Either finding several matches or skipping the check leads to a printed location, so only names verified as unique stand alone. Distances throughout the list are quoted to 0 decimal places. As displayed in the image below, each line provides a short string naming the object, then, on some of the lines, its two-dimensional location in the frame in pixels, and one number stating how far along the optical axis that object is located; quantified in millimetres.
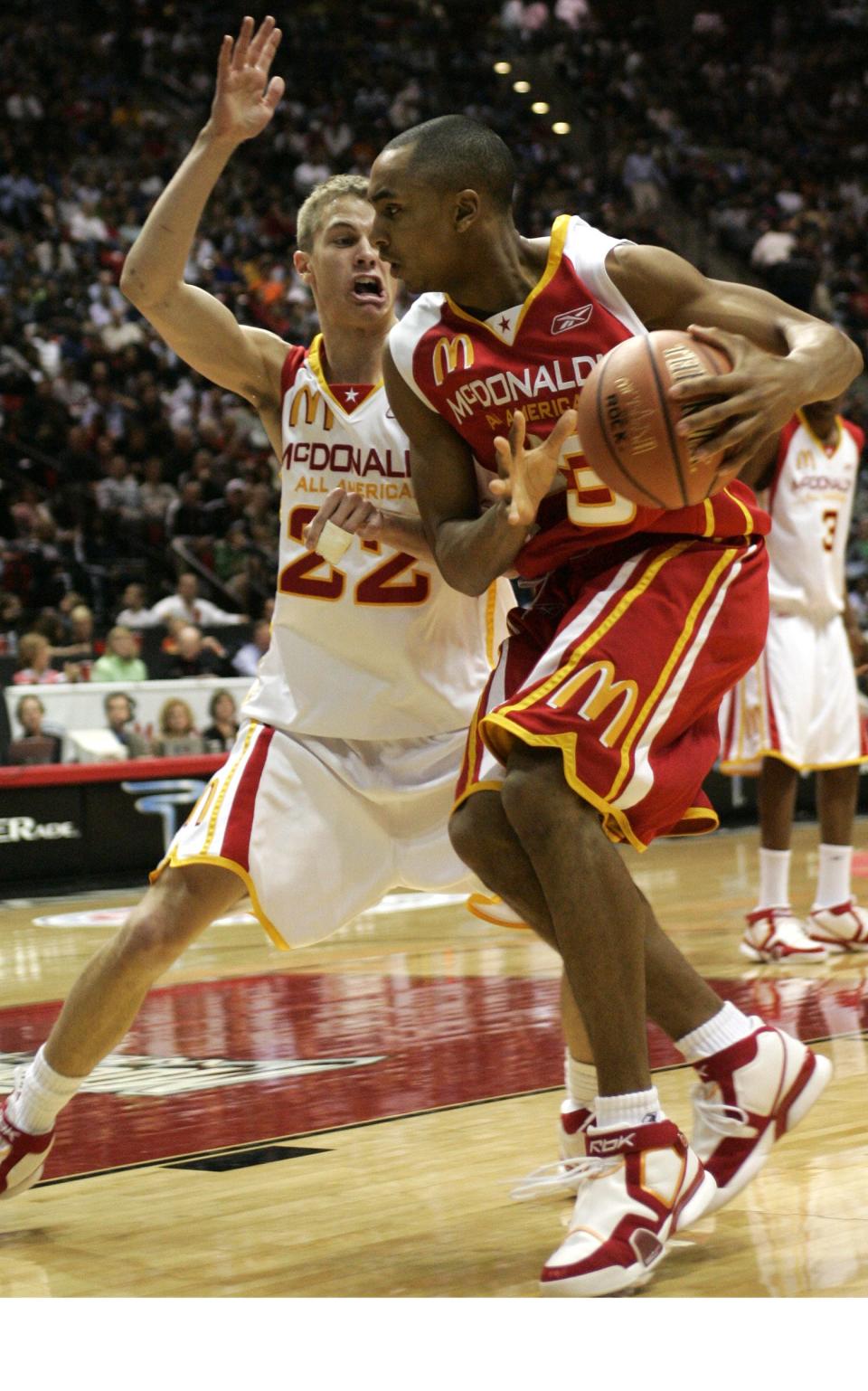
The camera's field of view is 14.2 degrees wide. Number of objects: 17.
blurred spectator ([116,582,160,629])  23224
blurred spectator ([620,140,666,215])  38872
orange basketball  5022
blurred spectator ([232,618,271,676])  21780
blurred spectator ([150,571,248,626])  23627
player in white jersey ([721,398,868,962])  12039
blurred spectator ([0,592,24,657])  21826
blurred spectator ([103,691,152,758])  18861
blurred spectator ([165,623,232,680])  21252
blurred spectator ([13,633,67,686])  19607
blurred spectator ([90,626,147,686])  20569
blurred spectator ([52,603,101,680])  21159
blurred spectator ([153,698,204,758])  19048
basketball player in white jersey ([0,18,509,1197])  6116
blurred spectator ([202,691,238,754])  19513
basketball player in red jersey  5057
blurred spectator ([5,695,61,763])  18023
